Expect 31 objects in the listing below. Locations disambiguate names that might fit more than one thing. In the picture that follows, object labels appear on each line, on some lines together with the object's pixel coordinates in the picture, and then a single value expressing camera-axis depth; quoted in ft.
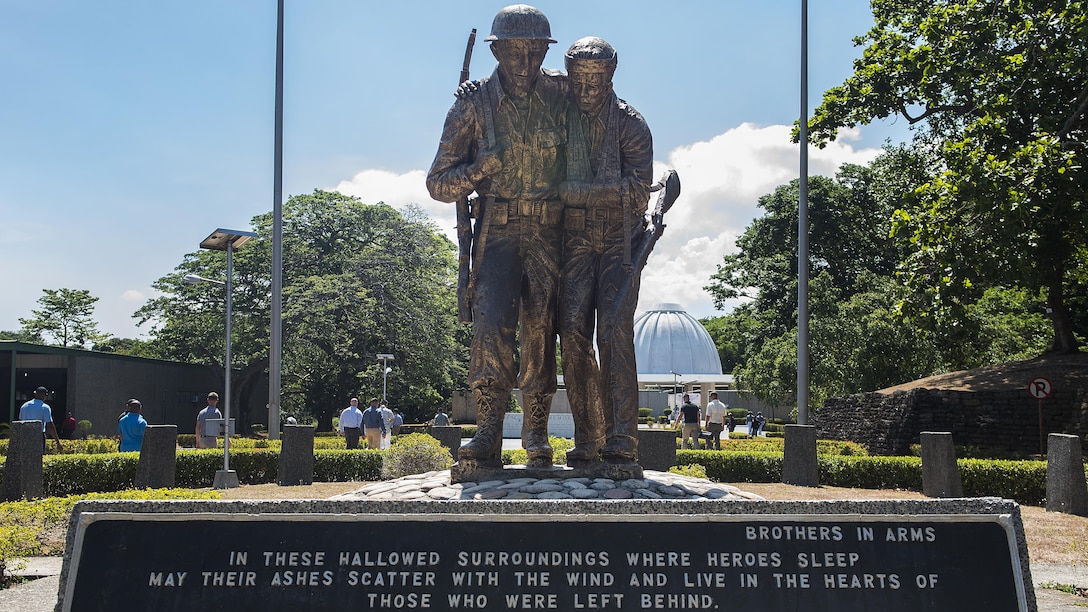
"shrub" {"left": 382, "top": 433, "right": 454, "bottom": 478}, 45.06
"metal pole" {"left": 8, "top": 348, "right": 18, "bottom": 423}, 90.58
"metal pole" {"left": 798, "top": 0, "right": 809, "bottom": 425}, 63.10
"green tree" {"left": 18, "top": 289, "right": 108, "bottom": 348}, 188.65
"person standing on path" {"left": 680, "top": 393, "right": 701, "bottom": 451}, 72.69
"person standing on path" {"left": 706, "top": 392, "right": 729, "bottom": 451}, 74.18
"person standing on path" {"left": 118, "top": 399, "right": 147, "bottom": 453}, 50.44
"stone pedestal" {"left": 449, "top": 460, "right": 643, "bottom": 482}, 19.69
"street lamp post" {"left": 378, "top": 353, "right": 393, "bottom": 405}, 102.53
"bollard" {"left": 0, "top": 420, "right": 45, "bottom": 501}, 42.70
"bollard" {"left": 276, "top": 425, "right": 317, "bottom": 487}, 52.90
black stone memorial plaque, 12.73
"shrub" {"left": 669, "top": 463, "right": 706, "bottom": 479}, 35.43
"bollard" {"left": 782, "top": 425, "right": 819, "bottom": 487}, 52.60
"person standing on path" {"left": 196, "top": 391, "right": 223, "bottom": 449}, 59.57
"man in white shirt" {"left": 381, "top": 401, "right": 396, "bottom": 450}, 68.80
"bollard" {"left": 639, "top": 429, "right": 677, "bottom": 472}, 48.21
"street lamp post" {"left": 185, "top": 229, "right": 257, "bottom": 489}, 51.60
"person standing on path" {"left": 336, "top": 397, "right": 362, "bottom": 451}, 64.87
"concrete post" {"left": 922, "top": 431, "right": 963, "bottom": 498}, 46.62
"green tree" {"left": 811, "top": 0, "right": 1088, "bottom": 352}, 49.55
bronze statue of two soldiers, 20.47
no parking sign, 57.93
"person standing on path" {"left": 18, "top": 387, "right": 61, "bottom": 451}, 51.42
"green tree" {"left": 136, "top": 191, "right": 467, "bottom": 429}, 115.34
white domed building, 240.12
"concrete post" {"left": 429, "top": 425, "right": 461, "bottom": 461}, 55.36
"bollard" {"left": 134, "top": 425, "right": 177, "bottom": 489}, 45.42
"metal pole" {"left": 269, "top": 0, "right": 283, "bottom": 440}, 62.13
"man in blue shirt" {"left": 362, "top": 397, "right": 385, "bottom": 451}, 67.92
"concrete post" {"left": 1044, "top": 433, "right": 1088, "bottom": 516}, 43.01
